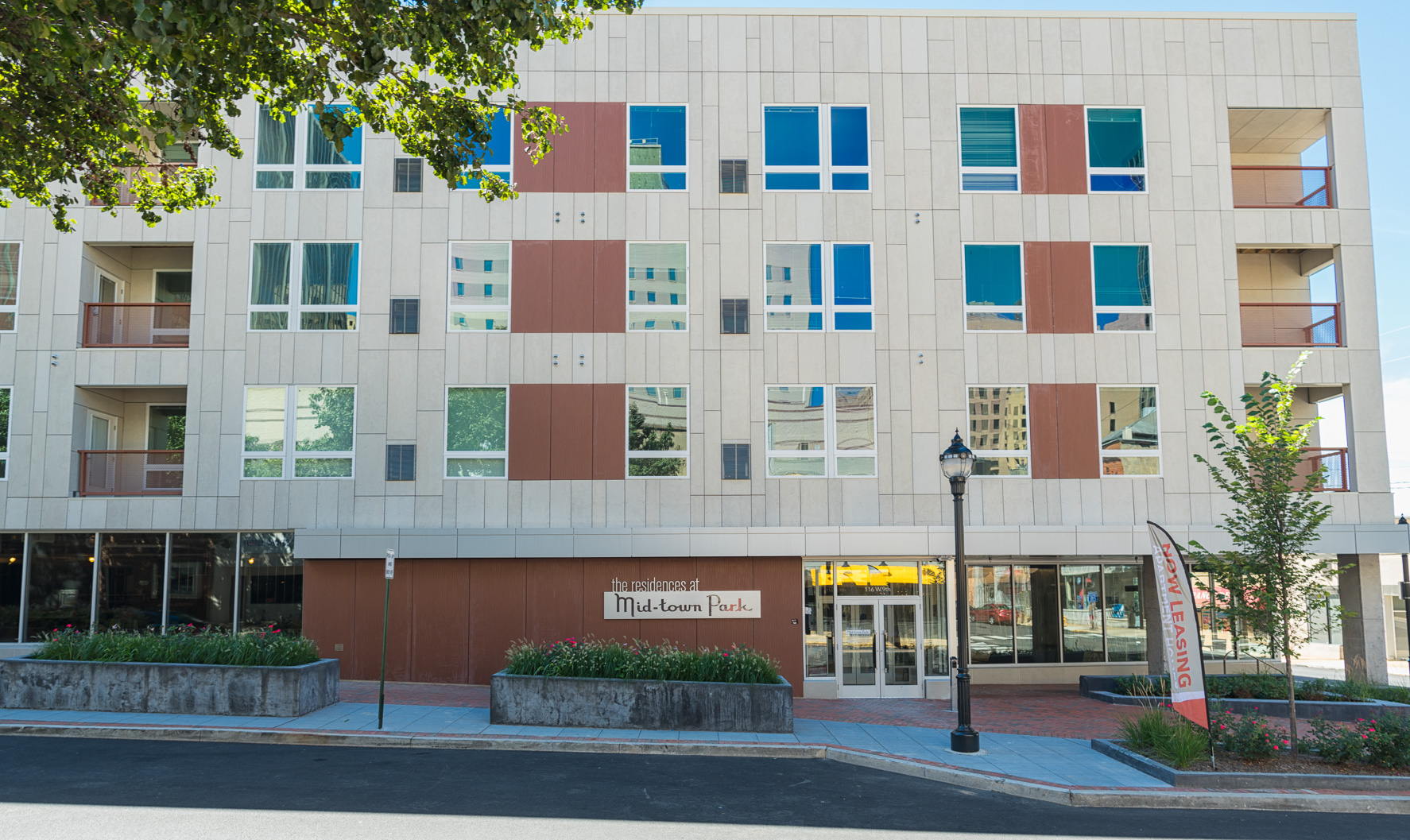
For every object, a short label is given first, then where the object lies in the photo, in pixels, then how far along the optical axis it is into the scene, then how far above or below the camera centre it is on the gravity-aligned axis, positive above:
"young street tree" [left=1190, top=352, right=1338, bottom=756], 12.72 +0.02
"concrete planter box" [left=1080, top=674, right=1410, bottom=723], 15.69 -2.80
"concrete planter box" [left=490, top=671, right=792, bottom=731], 14.25 -2.42
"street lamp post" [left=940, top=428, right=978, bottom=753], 13.34 -0.21
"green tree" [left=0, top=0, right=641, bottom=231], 9.23 +5.13
